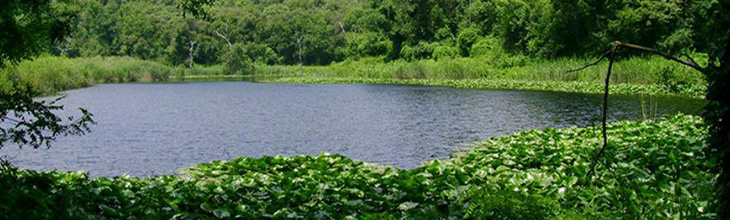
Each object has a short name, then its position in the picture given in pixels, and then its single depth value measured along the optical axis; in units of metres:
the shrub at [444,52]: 50.94
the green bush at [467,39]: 49.47
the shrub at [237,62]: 73.44
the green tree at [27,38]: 4.78
